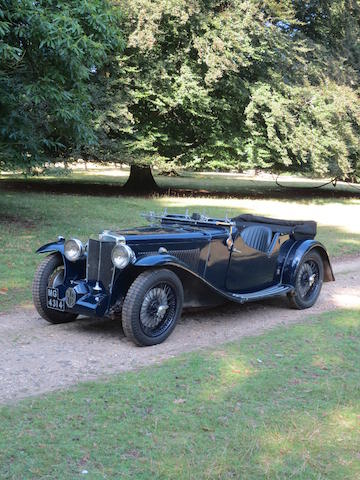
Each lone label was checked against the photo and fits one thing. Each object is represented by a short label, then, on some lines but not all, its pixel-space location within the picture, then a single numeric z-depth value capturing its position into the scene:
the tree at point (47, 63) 10.57
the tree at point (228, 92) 21.48
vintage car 5.70
